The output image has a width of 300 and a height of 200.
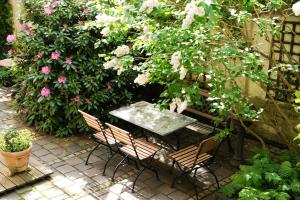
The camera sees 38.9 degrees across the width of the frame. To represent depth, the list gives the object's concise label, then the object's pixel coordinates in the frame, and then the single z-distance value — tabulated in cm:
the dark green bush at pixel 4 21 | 1281
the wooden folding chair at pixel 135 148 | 646
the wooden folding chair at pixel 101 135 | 698
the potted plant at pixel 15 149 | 657
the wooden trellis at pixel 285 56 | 736
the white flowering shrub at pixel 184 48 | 528
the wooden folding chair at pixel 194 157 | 613
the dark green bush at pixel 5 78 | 1153
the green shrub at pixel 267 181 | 522
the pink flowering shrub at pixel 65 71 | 821
